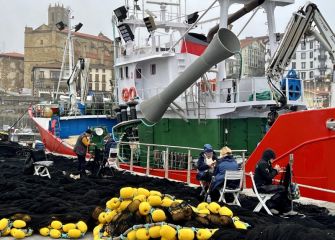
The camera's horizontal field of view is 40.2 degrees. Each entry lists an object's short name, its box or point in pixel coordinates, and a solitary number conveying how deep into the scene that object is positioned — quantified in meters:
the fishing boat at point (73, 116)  20.92
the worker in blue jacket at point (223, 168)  7.70
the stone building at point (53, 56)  81.40
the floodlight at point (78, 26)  24.73
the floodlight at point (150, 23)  15.15
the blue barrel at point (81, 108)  22.04
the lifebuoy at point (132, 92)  15.88
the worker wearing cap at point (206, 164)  8.48
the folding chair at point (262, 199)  7.18
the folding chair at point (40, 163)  12.73
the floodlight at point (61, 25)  23.90
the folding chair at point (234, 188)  7.56
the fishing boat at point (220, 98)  8.84
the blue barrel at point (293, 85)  11.91
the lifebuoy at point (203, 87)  13.59
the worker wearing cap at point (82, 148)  13.12
